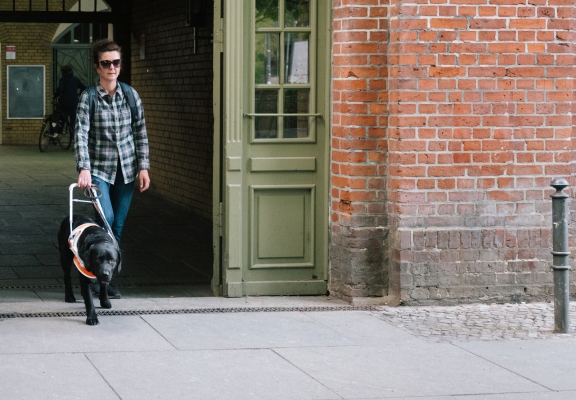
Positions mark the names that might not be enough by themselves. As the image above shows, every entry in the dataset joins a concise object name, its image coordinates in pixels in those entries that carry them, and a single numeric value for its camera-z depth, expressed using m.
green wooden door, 7.84
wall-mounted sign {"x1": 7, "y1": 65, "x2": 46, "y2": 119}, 27.45
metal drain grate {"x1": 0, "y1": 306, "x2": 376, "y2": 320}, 7.19
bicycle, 24.62
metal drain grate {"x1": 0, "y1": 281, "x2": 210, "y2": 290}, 8.35
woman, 7.48
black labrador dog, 6.62
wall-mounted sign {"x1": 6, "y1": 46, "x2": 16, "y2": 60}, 27.27
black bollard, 6.82
